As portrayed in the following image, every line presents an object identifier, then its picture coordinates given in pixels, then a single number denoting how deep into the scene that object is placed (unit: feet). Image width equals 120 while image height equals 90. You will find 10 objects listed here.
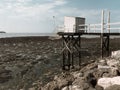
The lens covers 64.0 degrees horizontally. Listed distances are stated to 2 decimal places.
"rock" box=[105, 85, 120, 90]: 16.69
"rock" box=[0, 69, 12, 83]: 30.21
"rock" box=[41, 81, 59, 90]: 21.23
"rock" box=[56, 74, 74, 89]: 20.80
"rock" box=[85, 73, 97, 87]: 19.55
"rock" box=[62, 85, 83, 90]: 18.70
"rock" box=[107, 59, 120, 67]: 23.18
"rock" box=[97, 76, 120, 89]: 17.93
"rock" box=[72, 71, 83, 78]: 22.45
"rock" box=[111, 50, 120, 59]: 26.83
